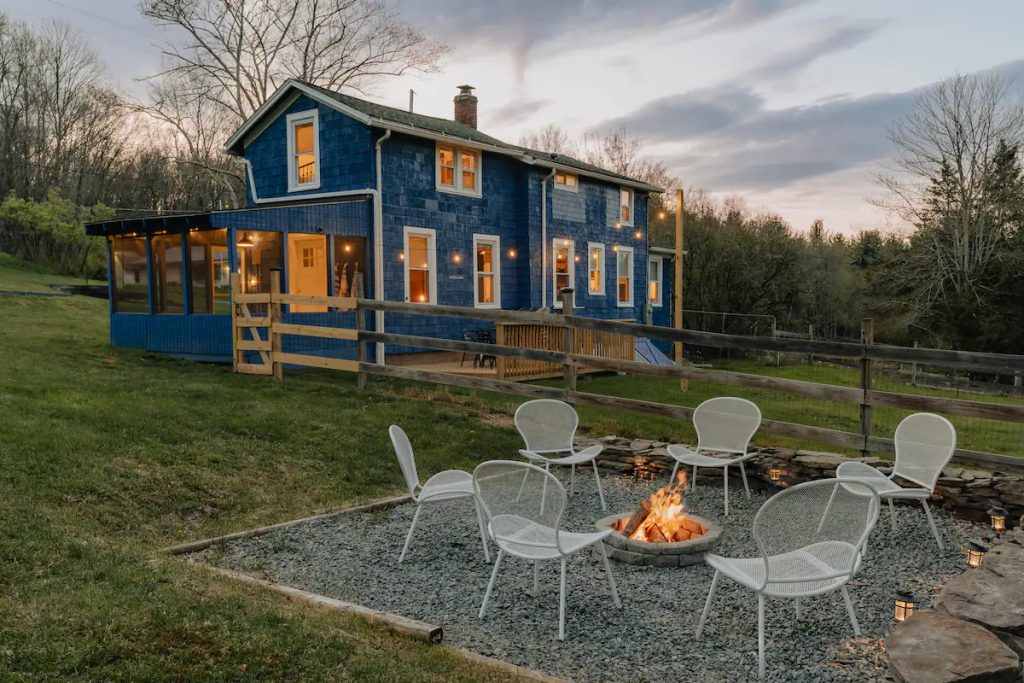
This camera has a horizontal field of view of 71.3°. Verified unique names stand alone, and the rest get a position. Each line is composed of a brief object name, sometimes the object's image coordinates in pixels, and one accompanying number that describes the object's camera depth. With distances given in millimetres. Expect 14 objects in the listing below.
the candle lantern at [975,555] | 5000
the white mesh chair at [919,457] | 5387
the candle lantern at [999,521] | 5727
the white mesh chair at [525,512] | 4121
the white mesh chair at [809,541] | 3633
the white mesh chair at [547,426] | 6797
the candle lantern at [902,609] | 4129
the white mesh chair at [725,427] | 6645
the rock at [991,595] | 3484
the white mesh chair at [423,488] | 5289
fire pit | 5180
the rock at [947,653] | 2988
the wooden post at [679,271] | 16047
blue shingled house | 13398
